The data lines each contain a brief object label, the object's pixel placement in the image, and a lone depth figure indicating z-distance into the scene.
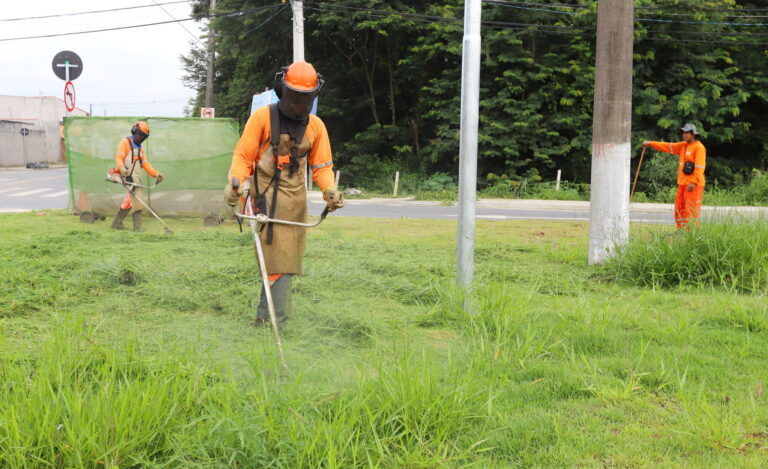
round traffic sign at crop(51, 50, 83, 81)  13.24
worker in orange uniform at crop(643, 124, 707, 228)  9.14
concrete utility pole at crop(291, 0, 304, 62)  20.12
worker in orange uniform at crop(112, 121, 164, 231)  10.89
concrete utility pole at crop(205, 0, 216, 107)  32.31
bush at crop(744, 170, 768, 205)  17.31
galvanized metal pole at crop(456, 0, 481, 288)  5.13
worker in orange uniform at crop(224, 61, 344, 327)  4.74
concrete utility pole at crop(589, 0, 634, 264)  7.27
